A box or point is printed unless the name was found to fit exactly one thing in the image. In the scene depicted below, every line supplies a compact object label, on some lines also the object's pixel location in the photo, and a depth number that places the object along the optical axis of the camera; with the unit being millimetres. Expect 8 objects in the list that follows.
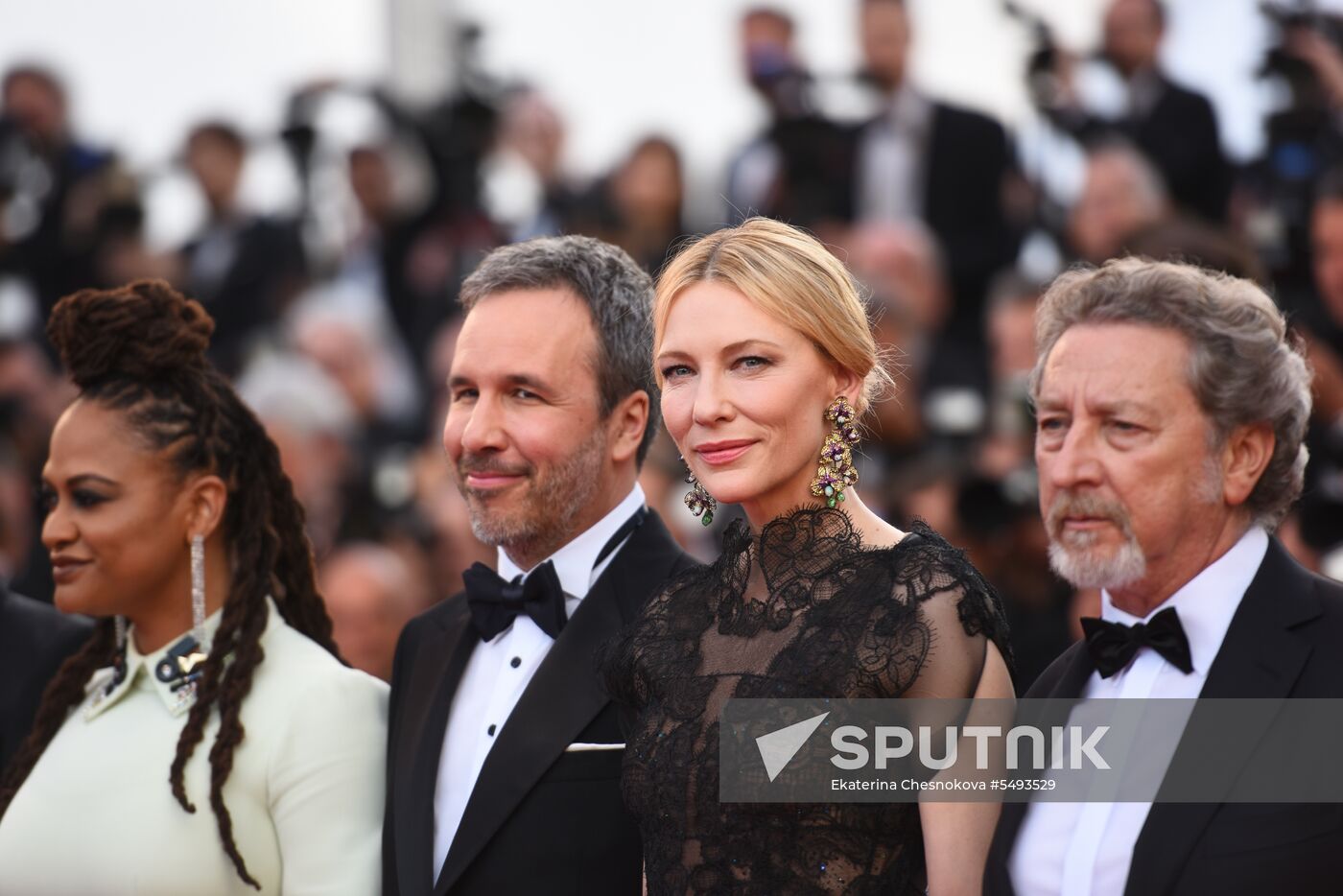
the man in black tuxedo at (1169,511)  5645
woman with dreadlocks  6820
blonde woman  5727
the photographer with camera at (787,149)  14680
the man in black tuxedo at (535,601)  6598
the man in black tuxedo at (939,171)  14570
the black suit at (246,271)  18031
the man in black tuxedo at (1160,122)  13594
